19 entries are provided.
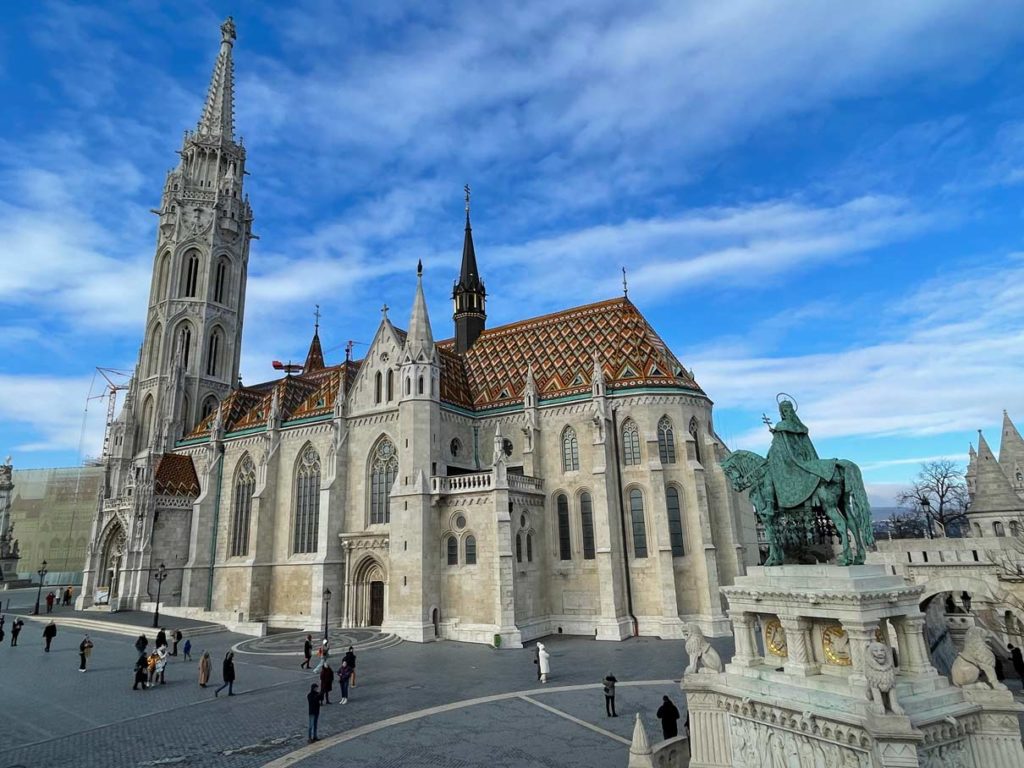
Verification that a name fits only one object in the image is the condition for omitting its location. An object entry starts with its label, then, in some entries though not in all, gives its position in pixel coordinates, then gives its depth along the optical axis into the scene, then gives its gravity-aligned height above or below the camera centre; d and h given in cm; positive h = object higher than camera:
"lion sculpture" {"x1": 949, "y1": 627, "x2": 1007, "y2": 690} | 830 -203
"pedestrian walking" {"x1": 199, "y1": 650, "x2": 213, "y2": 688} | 1749 -342
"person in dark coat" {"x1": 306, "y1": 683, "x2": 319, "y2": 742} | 1232 -330
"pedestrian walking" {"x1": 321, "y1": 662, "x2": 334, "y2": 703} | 1523 -346
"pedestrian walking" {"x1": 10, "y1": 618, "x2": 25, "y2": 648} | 2525 -294
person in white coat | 1712 -352
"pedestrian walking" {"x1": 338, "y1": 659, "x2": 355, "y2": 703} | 1545 -342
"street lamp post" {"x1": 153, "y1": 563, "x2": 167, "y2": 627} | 2834 -108
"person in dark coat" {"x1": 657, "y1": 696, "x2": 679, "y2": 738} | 1105 -347
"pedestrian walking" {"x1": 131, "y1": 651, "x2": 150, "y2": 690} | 1741 -336
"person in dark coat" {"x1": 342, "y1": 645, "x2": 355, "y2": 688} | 1606 -303
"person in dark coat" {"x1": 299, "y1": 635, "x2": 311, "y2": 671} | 1995 -350
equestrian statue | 971 +69
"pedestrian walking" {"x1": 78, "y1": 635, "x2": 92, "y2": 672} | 1977 -305
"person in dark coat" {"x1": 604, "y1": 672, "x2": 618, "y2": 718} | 1363 -365
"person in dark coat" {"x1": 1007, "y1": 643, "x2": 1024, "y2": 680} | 1612 -391
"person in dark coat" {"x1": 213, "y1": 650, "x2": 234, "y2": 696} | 1627 -327
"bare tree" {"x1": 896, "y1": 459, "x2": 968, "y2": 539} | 5039 +292
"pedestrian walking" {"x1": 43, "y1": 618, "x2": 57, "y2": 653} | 2356 -285
